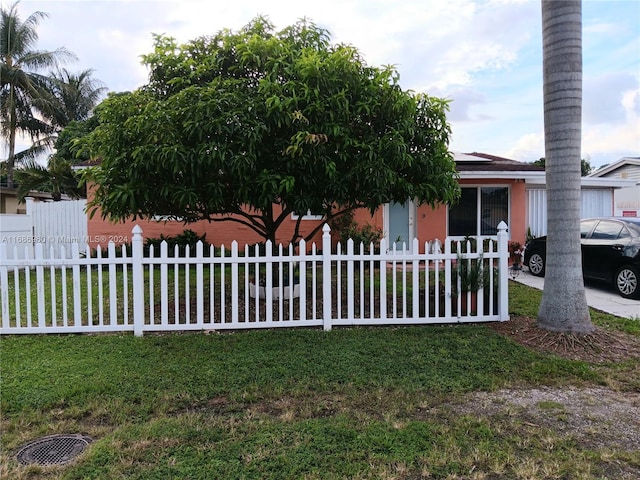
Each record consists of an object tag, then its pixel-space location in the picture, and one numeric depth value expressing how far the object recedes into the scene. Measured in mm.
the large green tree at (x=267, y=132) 5059
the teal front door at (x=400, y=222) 12406
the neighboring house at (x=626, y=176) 19531
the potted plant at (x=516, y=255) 11398
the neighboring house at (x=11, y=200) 20297
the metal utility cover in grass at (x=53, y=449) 2768
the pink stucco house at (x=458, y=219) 12188
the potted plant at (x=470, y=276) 5770
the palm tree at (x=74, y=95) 24703
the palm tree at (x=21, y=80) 22219
